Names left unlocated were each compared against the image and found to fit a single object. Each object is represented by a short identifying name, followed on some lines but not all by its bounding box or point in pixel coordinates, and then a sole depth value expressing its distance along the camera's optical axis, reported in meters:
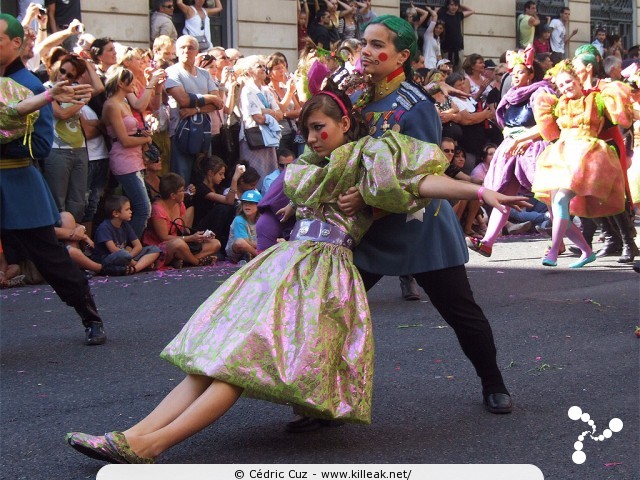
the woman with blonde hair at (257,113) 12.13
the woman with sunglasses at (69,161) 9.95
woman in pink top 10.47
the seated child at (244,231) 11.10
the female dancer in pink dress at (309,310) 4.20
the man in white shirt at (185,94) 11.36
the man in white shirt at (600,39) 23.08
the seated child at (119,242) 10.16
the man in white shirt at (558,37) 22.66
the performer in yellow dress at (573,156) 9.57
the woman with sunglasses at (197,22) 15.76
